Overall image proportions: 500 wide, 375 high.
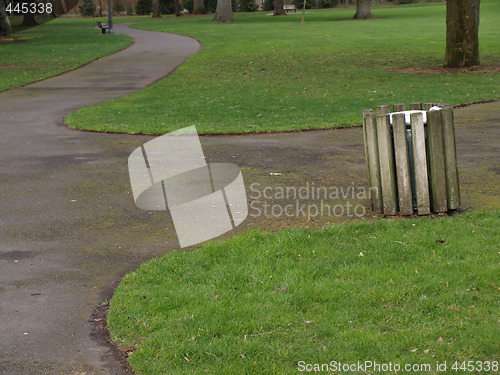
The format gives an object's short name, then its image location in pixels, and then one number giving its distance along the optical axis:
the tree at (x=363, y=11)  52.66
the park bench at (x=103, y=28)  42.22
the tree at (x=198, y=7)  72.19
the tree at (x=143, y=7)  75.19
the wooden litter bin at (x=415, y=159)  6.71
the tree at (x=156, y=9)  67.31
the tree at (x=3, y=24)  40.80
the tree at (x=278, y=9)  65.75
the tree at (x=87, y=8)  73.25
